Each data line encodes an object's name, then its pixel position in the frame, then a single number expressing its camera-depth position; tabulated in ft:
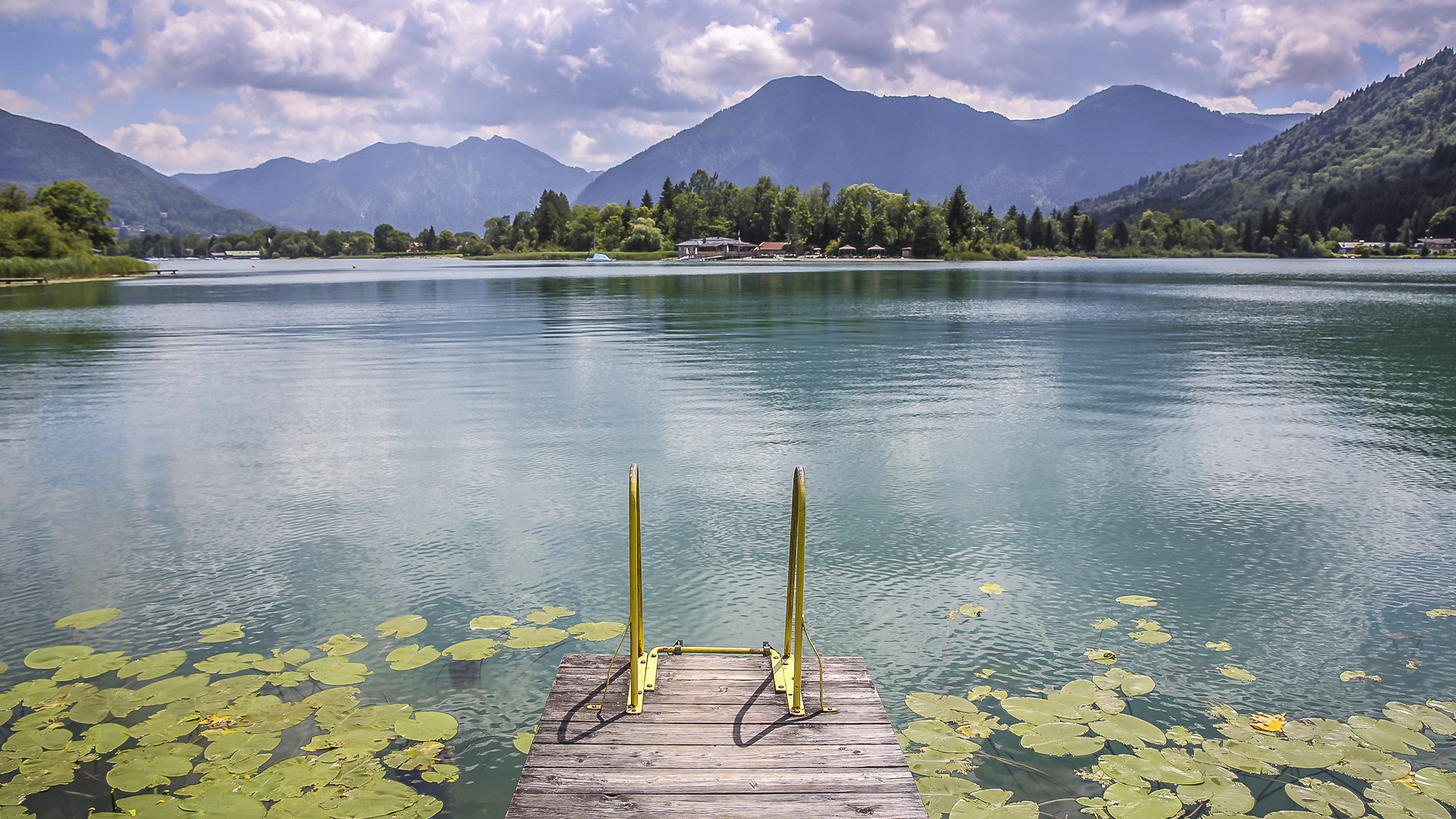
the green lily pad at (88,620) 28.58
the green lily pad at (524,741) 21.18
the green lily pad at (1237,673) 24.51
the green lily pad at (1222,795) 18.08
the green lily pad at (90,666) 24.47
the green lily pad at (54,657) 25.22
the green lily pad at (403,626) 27.58
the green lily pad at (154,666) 24.54
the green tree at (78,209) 338.13
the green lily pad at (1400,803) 17.88
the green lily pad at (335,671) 24.07
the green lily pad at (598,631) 27.12
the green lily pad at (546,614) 28.86
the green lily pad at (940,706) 22.48
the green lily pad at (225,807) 17.67
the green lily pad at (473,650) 25.84
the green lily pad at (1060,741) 20.42
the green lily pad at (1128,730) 20.71
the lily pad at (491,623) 28.09
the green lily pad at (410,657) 25.14
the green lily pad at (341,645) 26.09
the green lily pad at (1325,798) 18.06
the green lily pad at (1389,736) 20.58
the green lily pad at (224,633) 27.30
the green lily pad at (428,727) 21.01
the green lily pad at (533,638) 26.92
